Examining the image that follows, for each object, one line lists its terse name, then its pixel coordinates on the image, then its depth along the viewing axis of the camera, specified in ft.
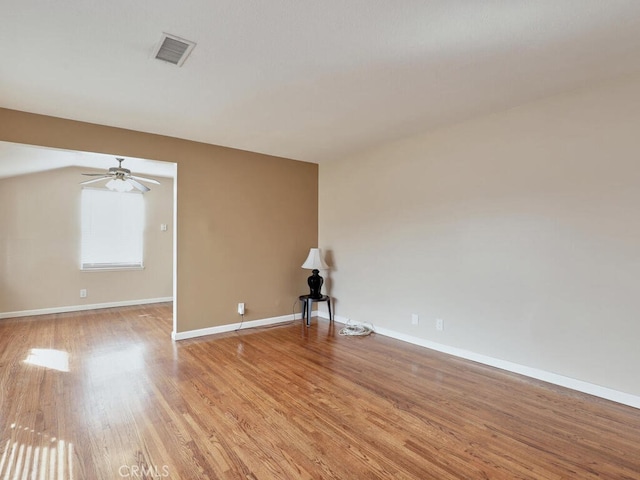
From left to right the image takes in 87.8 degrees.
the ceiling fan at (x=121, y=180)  13.80
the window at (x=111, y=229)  19.05
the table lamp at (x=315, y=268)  16.24
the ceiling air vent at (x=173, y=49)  6.95
